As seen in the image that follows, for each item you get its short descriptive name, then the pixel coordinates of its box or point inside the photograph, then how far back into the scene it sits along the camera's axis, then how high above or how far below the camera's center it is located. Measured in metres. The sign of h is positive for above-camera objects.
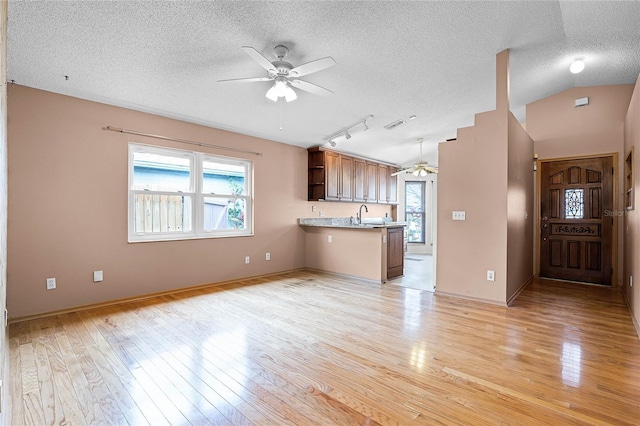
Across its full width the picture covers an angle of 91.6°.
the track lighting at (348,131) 5.35 +1.48
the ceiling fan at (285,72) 2.71 +1.31
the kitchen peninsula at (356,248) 5.11 -0.65
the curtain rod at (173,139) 3.87 +1.03
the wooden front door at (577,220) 4.85 -0.13
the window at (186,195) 4.18 +0.26
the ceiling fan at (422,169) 6.47 +0.91
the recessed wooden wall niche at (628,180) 3.80 +0.43
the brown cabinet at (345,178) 6.29 +0.76
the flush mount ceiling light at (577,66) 3.99 +1.89
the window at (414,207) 9.01 +0.14
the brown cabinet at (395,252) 5.27 -0.70
